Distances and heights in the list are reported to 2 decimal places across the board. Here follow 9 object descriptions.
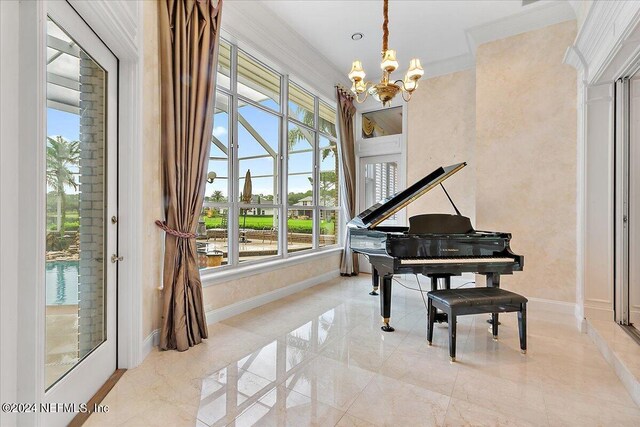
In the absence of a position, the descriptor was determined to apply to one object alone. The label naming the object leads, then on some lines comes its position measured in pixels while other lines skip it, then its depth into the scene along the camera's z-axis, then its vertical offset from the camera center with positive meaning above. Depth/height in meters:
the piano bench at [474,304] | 2.28 -0.73
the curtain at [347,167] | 5.30 +0.83
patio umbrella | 3.70 +0.26
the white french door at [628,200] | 2.72 +0.12
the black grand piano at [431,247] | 2.70 -0.33
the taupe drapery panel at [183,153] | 2.44 +0.50
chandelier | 2.81 +1.33
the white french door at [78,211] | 1.53 +0.00
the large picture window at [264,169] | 3.37 +0.59
